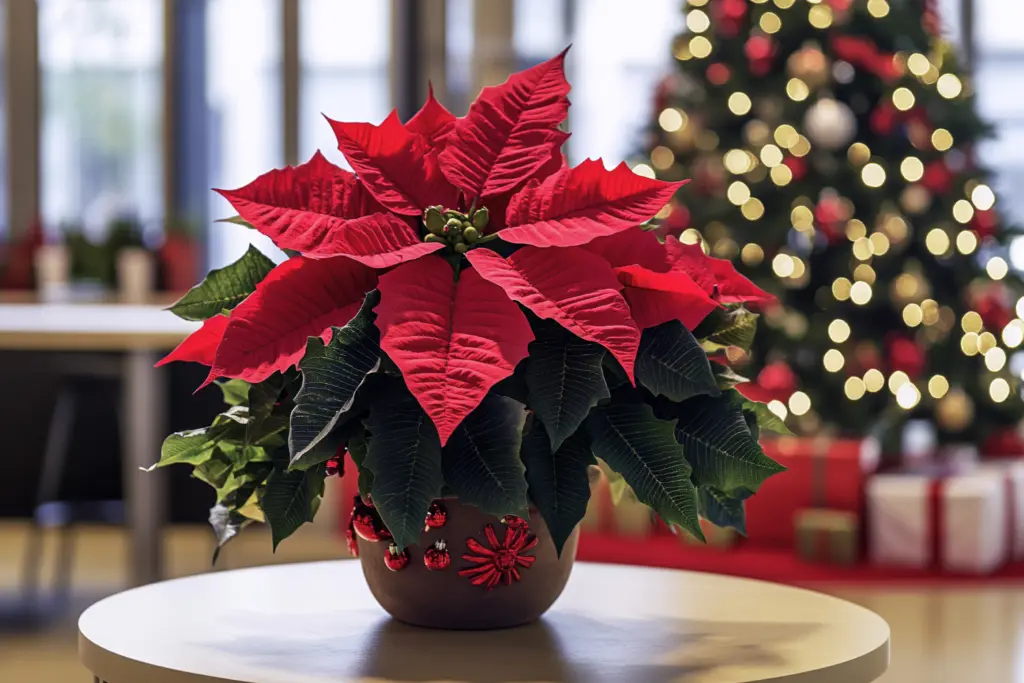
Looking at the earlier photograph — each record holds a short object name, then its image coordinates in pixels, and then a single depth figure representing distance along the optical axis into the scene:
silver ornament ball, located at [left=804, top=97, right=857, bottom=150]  4.42
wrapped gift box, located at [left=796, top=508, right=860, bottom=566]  4.00
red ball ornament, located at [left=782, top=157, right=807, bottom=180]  4.48
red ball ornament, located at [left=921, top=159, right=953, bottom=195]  4.45
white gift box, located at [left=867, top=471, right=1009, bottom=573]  4.00
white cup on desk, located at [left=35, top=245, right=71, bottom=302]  5.58
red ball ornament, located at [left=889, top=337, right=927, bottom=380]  4.38
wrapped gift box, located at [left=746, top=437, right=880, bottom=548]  4.12
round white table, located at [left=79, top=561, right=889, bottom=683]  0.91
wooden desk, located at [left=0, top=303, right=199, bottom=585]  3.23
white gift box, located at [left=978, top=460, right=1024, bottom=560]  4.23
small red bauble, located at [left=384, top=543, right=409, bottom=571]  1.00
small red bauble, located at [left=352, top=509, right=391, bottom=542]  0.99
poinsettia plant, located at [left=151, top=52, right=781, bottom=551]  0.88
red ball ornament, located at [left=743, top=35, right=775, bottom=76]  4.54
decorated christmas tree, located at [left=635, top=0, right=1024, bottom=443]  4.40
